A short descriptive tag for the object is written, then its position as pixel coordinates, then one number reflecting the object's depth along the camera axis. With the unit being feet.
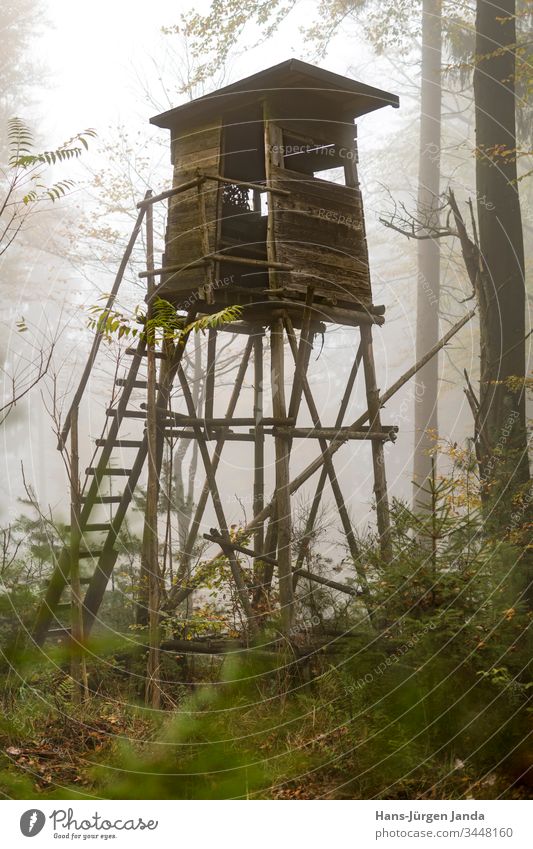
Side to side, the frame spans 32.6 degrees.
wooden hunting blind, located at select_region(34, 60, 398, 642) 33.40
